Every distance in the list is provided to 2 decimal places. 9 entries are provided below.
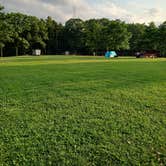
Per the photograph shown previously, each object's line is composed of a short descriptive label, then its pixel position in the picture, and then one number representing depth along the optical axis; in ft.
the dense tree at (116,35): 137.12
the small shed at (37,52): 164.60
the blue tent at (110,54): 121.64
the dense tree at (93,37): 149.05
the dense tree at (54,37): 188.05
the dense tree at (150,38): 139.38
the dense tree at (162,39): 135.19
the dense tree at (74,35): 182.45
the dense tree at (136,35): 153.39
